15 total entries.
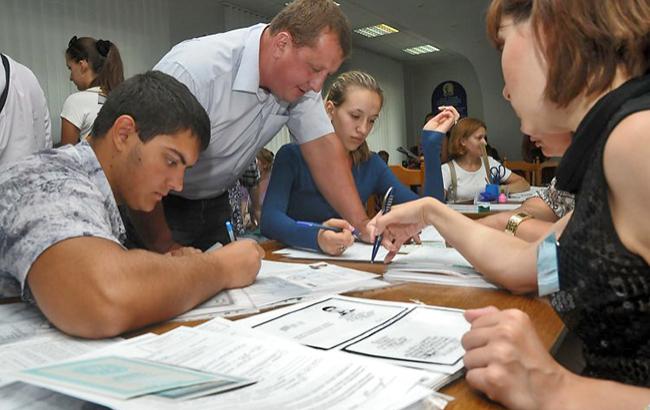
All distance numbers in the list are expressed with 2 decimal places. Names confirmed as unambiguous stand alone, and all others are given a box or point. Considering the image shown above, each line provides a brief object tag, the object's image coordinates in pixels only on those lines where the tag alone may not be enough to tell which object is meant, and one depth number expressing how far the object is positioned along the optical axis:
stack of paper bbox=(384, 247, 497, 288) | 1.09
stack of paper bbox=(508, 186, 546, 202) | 3.13
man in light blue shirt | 1.59
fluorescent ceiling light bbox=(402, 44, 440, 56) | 8.77
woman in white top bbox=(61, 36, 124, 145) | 2.72
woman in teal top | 1.61
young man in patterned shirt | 0.75
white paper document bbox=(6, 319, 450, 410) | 0.50
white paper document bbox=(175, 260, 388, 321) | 0.90
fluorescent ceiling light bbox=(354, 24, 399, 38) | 7.34
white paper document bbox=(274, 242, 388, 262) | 1.36
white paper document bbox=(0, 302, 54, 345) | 0.78
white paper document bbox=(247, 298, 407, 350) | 0.73
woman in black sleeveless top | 0.53
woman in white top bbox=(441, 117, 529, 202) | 3.58
